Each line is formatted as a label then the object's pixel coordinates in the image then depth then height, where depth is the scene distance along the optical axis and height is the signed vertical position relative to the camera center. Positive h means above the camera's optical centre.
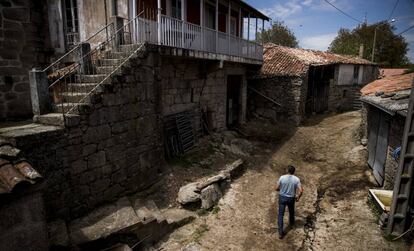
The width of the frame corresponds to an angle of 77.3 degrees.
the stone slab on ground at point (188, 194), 6.82 -3.01
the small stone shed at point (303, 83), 15.40 -0.09
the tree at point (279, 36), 36.66 +6.39
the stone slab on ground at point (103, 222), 4.81 -2.84
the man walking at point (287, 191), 5.80 -2.44
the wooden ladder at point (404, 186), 5.26 -2.12
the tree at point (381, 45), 33.44 +4.79
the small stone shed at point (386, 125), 6.57 -1.26
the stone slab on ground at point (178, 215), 6.22 -3.31
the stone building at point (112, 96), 5.05 -0.42
